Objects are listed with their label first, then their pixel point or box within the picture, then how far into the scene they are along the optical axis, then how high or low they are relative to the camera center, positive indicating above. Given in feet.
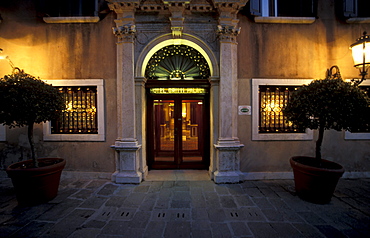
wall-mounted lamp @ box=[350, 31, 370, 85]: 13.56 +5.42
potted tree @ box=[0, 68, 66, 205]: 10.94 +0.41
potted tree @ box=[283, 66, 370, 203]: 11.27 +0.23
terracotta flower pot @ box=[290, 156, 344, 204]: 11.66 -4.45
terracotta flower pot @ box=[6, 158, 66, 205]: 11.53 -4.32
